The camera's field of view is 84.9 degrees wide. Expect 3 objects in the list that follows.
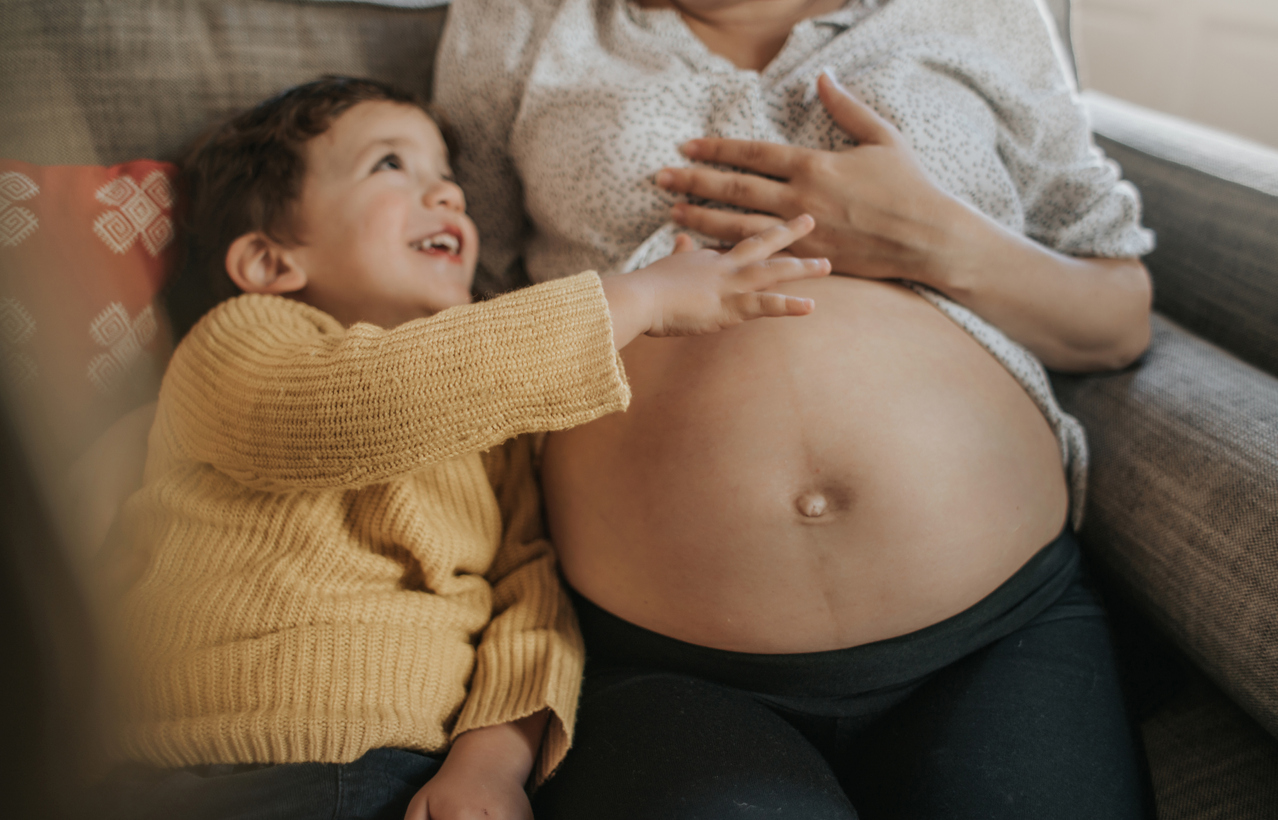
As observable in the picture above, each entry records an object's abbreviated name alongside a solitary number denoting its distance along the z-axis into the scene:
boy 0.54
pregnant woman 0.62
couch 0.43
